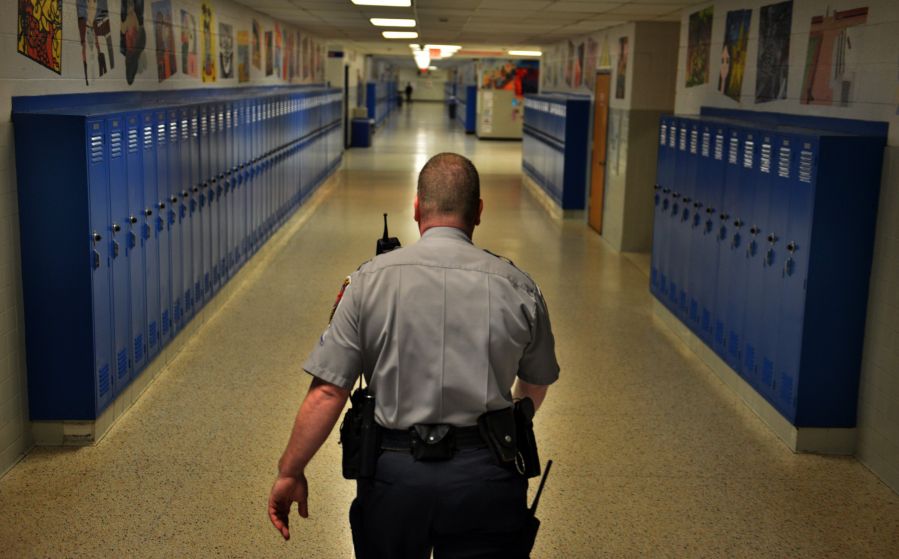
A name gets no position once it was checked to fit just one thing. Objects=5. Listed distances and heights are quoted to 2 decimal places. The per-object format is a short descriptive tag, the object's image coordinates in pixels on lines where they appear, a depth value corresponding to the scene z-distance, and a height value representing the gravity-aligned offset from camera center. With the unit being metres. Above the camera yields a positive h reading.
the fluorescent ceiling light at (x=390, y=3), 8.73 +0.85
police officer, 2.15 -0.63
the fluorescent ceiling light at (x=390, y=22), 11.11 +0.88
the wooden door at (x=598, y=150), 11.89 -0.57
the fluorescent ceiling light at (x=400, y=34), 13.72 +0.92
